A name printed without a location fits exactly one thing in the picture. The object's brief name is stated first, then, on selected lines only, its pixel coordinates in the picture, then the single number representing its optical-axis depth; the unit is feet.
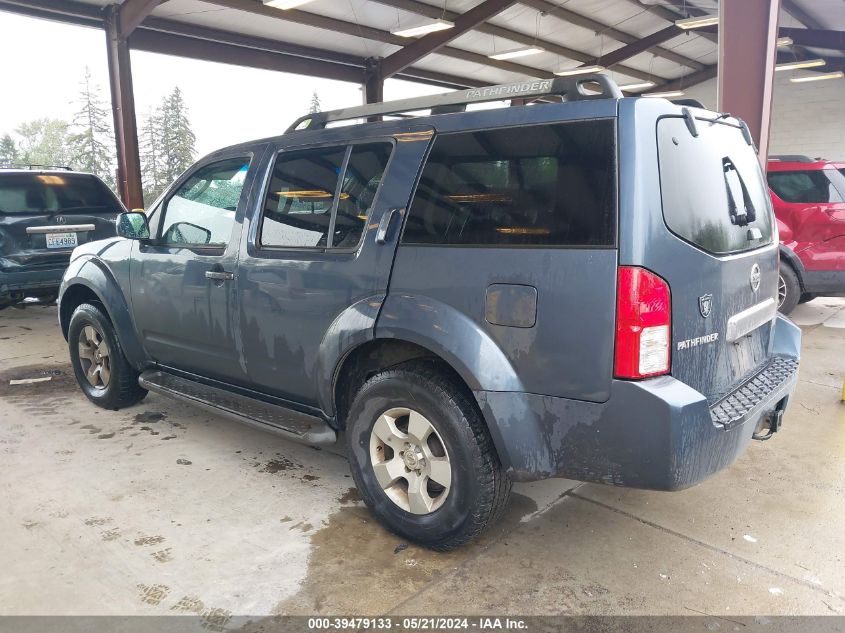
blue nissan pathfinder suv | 7.10
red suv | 21.67
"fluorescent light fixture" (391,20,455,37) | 44.21
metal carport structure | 37.52
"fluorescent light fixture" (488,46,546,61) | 53.57
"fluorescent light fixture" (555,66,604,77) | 57.52
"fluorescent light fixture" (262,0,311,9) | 36.34
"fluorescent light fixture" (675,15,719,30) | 43.64
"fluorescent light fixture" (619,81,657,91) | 73.72
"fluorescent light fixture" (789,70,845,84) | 56.39
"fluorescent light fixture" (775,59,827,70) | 51.98
